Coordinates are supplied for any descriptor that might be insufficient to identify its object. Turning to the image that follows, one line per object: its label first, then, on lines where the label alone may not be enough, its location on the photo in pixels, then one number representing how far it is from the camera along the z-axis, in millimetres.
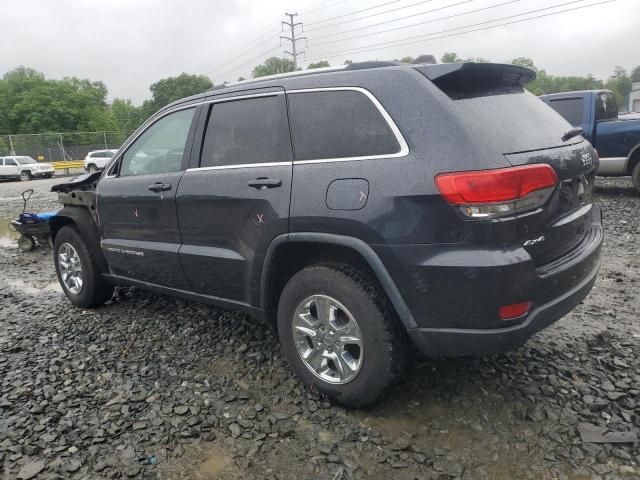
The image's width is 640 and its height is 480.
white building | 52750
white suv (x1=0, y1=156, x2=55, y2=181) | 27281
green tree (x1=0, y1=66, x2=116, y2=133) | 57312
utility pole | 56156
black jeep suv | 2305
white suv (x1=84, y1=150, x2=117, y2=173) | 31080
